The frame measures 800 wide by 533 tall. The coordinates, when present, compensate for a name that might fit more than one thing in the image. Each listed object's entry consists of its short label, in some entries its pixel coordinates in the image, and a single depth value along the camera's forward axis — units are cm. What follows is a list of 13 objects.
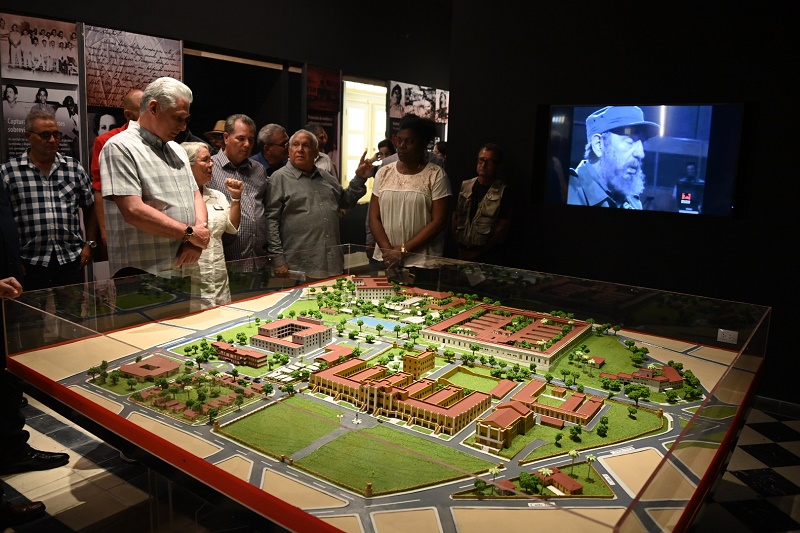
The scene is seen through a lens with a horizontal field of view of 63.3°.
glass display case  174
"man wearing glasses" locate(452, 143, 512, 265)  509
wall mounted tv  485
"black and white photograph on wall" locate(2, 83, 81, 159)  463
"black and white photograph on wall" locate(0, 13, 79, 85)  460
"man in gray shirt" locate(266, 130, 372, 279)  425
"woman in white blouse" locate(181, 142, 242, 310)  348
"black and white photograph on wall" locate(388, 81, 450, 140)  866
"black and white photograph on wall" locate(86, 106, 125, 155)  516
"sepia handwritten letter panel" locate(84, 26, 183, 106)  513
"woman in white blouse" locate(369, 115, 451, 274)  442
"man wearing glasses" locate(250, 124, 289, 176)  482
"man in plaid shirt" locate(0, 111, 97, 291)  413
